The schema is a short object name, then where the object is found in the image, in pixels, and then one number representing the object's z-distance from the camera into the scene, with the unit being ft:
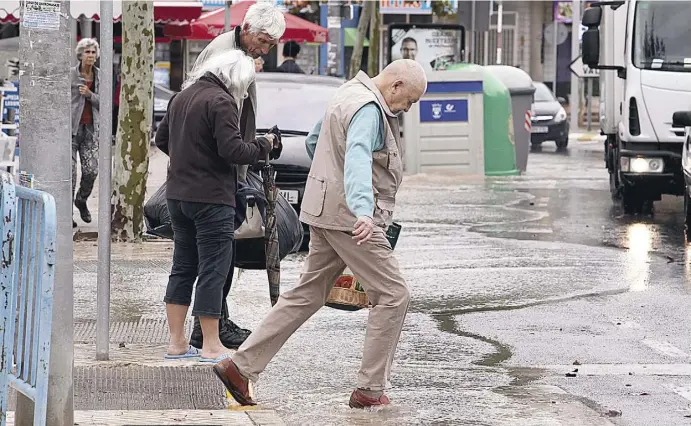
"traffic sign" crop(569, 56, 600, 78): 100.21
